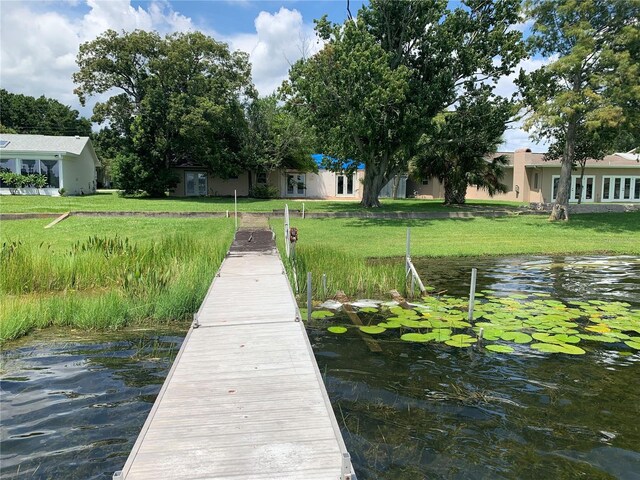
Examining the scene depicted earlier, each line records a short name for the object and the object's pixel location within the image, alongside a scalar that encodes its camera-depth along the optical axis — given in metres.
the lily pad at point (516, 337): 6.17
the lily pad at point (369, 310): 7.84
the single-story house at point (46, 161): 30.50
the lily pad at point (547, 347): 5.79
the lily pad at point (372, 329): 6.71
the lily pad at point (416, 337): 6.30
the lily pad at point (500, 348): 5.94
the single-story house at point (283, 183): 37.28
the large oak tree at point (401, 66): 21.95
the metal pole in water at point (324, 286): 8.69
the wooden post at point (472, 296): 7.09
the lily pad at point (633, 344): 5.96
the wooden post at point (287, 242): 10.14
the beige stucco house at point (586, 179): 34.16
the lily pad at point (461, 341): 6.16
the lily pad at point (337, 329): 6.81
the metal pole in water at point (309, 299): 7.29
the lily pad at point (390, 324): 6.97
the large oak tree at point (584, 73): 18.69
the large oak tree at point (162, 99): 30.97
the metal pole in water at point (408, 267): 9.41
